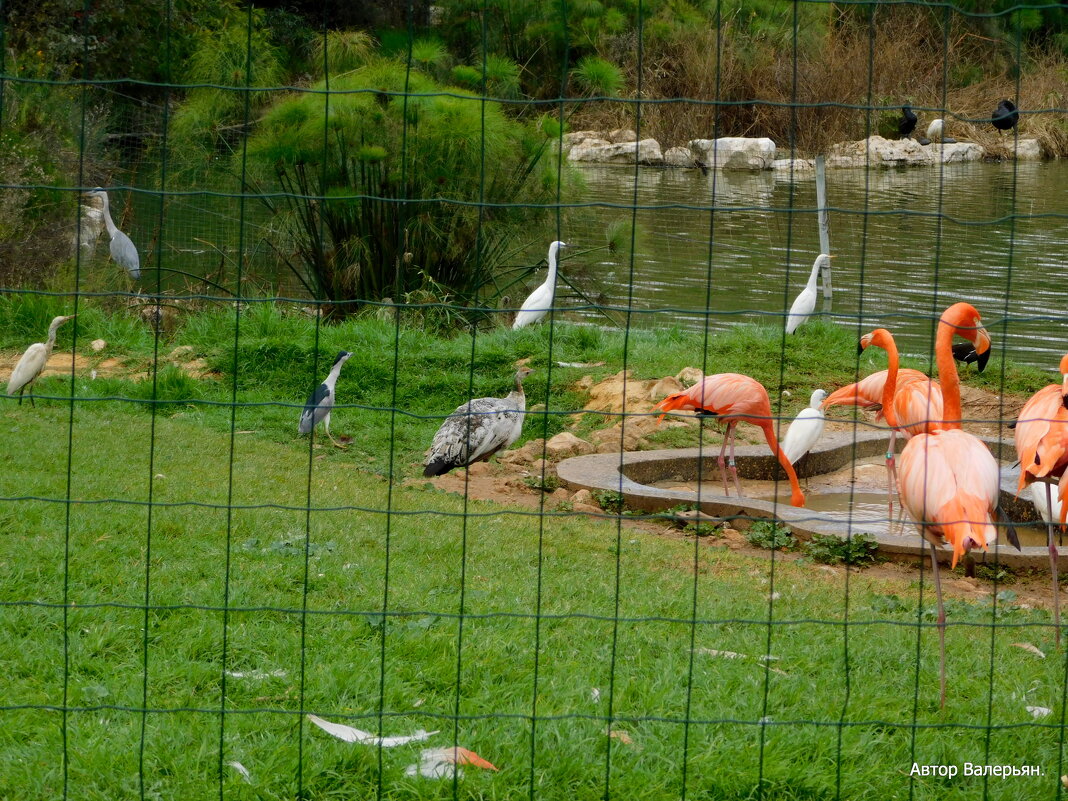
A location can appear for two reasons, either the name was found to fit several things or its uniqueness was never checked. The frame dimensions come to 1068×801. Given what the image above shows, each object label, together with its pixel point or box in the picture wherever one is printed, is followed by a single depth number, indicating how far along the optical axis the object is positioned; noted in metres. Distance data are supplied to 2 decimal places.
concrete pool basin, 10.78
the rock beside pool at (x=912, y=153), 44.74
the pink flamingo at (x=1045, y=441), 8.11
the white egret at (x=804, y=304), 19.45
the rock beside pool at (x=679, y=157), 38.21
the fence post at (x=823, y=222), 21.45
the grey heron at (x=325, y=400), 13.56
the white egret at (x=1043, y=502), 10.20
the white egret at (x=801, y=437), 12.91
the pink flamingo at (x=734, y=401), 12.43
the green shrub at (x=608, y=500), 11.99
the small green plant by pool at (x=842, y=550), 10.66
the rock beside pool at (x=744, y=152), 42.63
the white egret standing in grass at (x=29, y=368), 14.62
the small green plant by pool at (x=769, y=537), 11.09
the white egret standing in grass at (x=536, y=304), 19.33
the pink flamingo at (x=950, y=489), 6.92
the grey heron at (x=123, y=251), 21.16
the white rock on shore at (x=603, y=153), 45.72
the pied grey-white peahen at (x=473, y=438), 13.02
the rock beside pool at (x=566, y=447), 14.09
